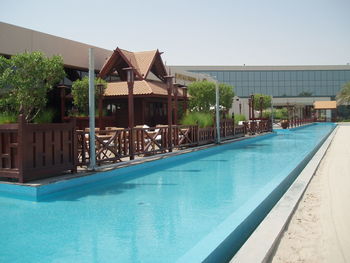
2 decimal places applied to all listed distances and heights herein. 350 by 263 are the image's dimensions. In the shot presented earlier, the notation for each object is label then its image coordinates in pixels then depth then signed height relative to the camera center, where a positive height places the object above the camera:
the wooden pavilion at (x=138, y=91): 18.64 +1.80
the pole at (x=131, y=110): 10.64 +0.48
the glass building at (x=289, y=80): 74.25 +9.22
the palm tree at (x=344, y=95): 49.84 +4.00
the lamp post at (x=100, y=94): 14.57 +1.32
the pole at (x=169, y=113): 13.02 +0.46
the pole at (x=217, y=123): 16.77 +0.09
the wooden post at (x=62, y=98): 15.24 +1.22
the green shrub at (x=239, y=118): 25.06 +0.47
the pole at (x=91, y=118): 8.88 +0.21
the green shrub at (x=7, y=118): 8.48 +0.23
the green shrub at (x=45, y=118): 9.73 +0.25
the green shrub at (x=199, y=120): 15.38 +0.23
